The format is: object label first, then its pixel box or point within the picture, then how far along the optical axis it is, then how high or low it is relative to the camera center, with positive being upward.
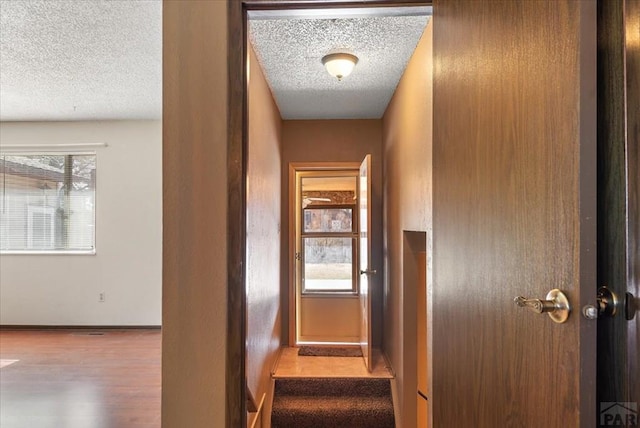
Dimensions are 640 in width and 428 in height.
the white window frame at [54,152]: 4.46 +0.86
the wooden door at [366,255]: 3.17 -0.40
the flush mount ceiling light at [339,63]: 2.35 +1.08
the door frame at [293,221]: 3.89 -0.06
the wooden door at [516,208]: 0.69 +0.02
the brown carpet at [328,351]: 3.61 -1.49
